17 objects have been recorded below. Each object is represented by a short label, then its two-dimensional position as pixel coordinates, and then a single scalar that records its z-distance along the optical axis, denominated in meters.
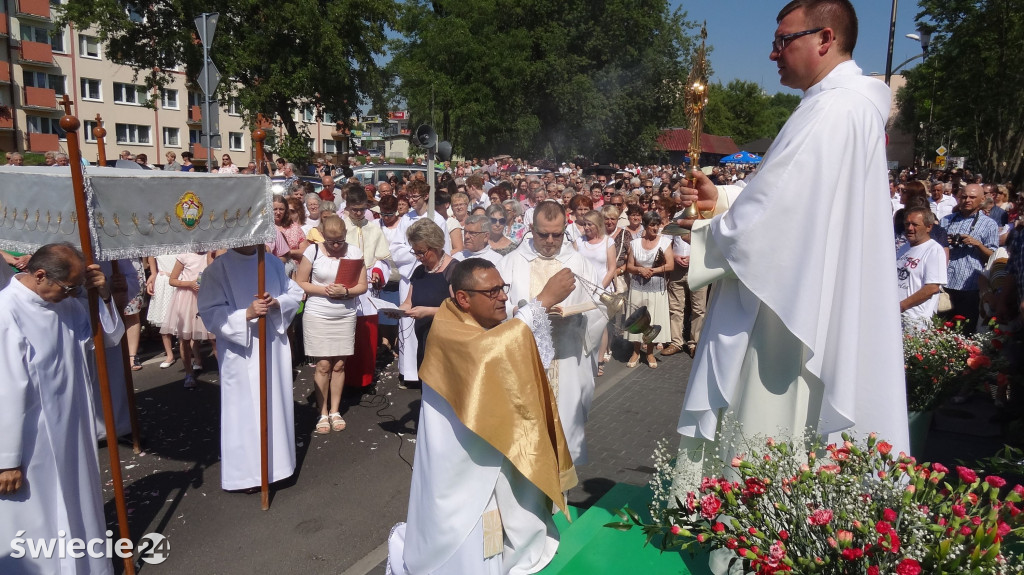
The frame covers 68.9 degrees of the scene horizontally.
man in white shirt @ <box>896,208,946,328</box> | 6.79
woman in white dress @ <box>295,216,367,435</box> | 6.99
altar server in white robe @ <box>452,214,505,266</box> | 7.63
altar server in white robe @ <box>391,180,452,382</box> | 8.32
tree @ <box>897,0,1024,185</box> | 29.14
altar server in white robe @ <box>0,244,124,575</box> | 3.74
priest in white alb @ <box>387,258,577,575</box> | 3.43
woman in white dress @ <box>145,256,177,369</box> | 8.84
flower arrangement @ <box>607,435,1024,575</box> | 1.96
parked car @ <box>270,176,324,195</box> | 9.25
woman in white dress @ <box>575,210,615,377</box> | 9.08
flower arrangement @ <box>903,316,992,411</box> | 5.43
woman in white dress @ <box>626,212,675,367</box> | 9.89
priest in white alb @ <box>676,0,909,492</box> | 2.82
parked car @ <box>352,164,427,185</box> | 23.73
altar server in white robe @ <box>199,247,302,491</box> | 5.56
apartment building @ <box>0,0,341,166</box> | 44.62
